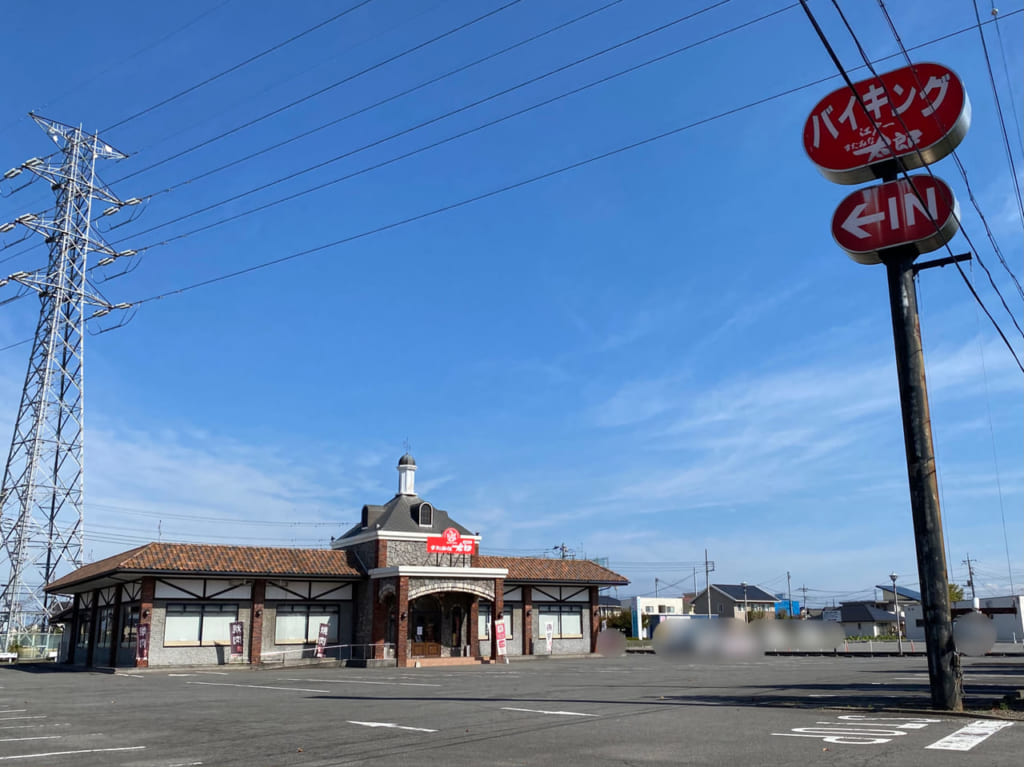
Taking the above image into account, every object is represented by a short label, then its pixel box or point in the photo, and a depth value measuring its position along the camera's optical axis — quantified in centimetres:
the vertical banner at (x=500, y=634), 3619
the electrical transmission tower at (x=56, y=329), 3916
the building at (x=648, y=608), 7907
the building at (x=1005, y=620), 5305
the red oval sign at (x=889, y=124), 1420
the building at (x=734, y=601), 8244
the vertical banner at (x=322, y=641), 3441
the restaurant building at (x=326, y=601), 3228
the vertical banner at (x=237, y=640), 3272
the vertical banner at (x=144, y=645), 3075
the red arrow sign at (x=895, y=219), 1431
